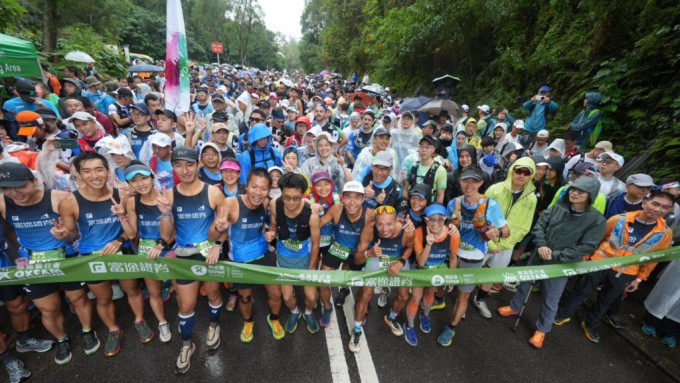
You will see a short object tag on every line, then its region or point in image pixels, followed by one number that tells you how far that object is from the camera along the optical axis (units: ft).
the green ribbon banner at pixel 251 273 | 10.11
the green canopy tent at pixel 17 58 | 20.04
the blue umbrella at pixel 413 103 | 39.44
